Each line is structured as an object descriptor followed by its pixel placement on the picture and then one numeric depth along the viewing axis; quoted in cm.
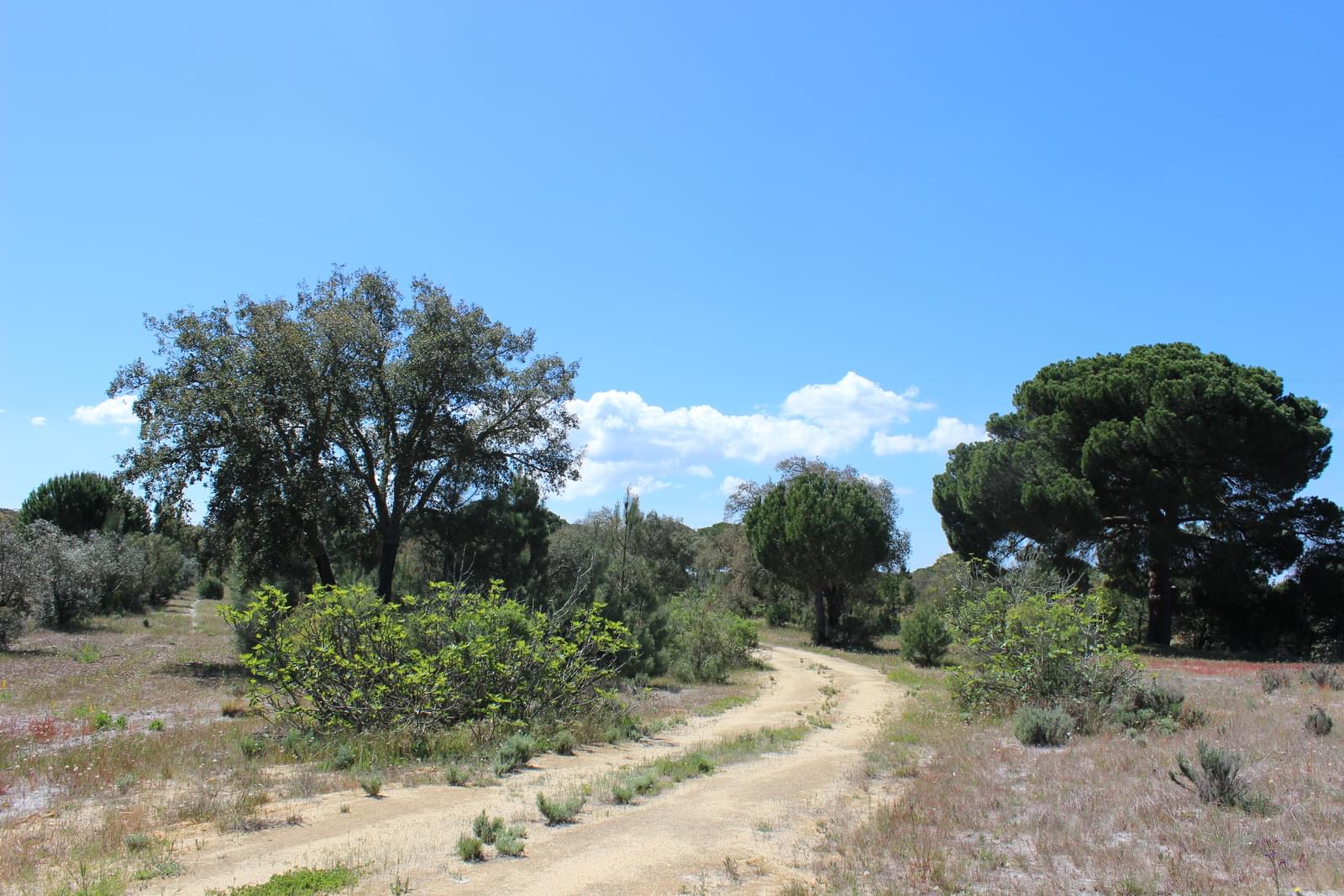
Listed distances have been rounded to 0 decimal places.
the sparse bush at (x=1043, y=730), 1099
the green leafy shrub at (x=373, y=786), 853
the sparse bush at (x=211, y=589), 6221
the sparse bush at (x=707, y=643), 2388
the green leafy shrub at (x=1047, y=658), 1298
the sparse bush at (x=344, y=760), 1011
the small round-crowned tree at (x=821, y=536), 3597
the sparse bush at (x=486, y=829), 661
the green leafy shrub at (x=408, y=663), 1173
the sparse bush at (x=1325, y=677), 1623
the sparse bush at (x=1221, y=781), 688
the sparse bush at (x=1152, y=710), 1144
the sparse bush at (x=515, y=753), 1028
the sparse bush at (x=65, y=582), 3175
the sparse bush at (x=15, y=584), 2445
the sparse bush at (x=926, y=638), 2856
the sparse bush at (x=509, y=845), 641
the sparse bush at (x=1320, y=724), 1021
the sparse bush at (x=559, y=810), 743
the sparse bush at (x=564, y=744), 1193
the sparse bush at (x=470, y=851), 623
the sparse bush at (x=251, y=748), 1073
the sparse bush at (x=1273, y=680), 1612
